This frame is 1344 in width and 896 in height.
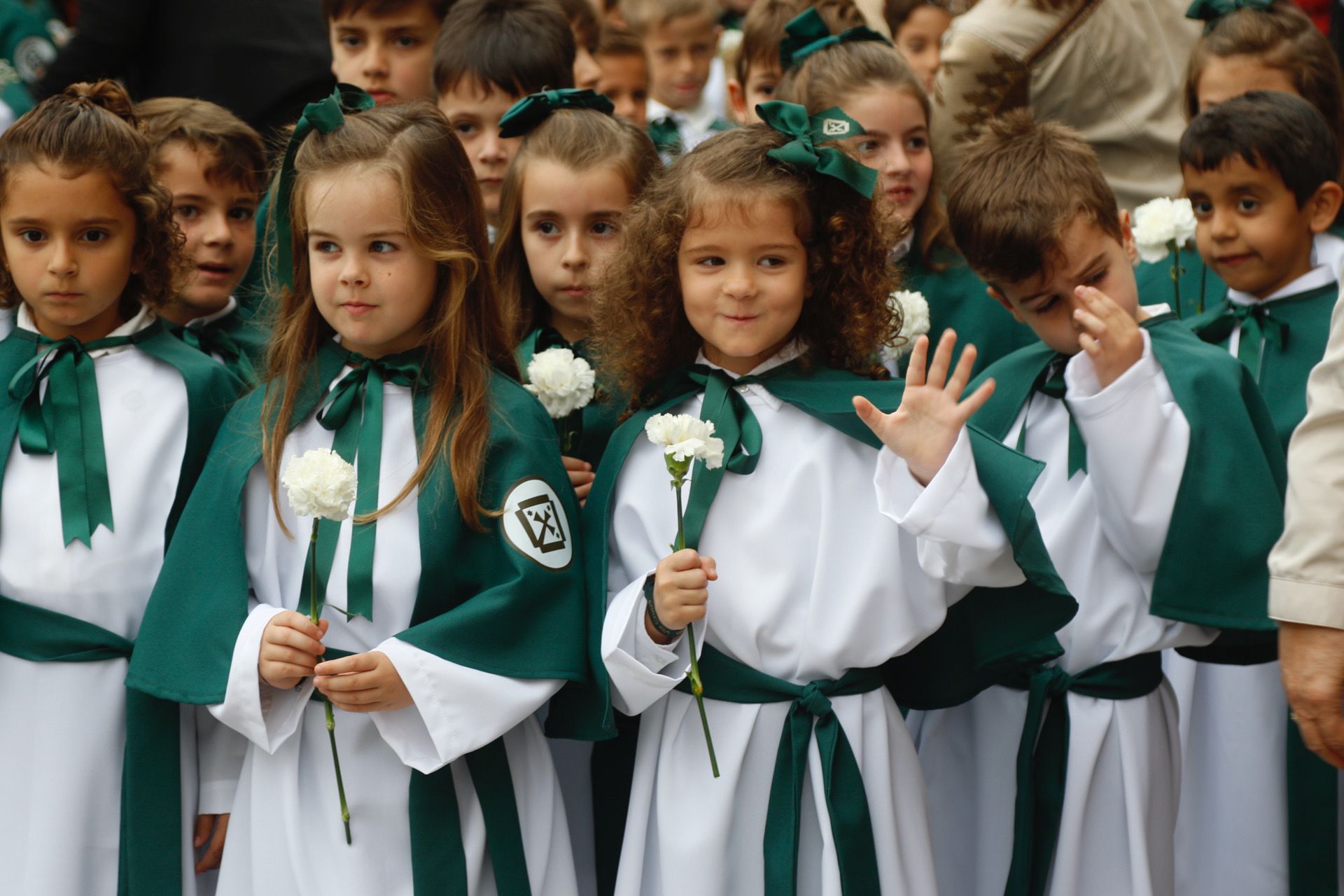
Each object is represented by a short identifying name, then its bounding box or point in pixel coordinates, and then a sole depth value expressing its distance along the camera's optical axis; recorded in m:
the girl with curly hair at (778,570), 6.39
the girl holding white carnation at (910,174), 9.32
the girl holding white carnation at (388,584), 6.39
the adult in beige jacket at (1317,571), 5.53
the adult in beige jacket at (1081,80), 10.12
